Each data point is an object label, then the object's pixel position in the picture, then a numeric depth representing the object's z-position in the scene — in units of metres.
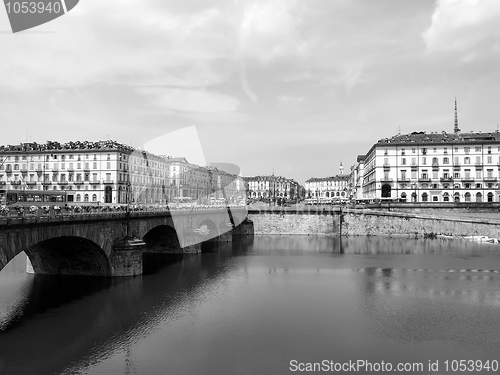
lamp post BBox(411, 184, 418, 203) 108.25
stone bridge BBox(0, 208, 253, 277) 28.22
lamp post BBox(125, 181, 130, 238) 43.37
